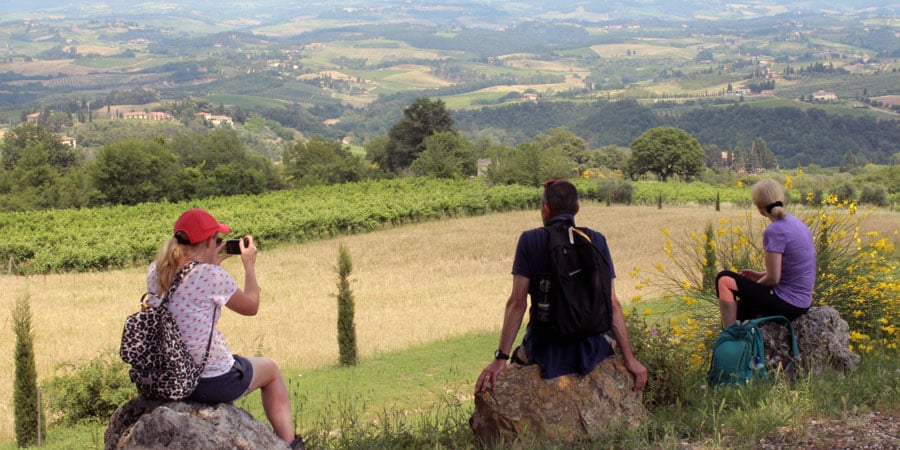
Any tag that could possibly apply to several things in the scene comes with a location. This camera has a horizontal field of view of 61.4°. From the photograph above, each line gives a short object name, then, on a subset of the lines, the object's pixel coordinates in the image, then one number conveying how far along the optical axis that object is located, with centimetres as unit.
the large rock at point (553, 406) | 482
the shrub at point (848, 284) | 773
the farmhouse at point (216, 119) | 16309
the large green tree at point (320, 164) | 7100
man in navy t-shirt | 486
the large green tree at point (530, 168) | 6203
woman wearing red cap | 415
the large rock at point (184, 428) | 389
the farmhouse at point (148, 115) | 16812
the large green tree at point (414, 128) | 7738
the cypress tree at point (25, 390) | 888
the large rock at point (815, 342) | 629
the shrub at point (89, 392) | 958
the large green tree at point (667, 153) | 7562
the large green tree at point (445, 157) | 6719
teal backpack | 588
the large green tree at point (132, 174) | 5666
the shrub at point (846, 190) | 4751
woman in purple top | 605
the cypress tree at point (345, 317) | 1223
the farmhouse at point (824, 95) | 18005
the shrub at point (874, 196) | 4931
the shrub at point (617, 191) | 5181
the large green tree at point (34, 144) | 8300
